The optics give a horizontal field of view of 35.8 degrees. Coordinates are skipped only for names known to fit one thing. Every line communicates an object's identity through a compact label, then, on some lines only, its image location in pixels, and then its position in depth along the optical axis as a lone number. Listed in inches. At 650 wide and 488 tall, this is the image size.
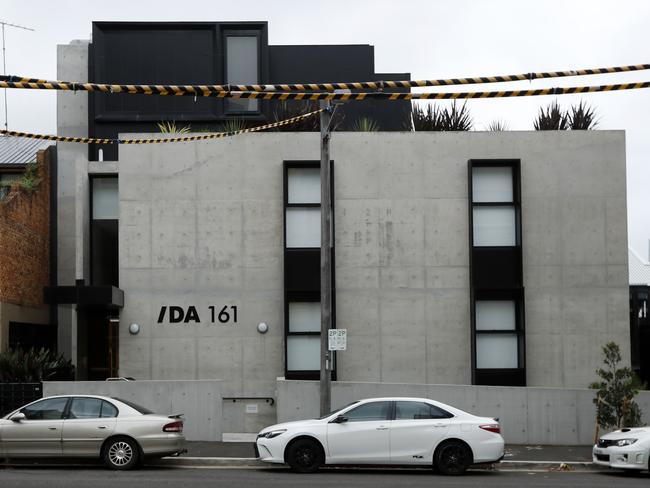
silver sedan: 687.1
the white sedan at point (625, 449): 690.8
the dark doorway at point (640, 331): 1242.9
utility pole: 790.5
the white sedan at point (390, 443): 684.7
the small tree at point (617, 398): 806.5
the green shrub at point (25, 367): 908.0
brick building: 1016.9
